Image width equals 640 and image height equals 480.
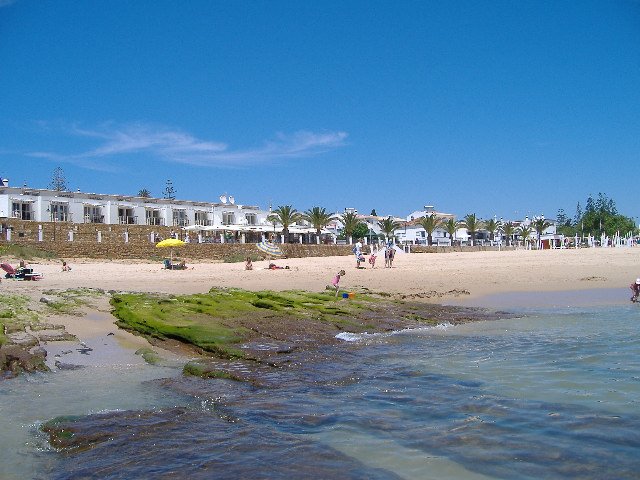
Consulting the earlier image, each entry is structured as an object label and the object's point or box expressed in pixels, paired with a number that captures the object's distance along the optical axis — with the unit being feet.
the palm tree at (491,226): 281.33
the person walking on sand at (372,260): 103.38
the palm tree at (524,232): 290.15
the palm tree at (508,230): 289.99
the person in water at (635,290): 56.24
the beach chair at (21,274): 65.10
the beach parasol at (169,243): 119.14
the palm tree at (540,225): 289.96
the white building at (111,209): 150.71
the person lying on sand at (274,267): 99.62
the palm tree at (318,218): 206.80
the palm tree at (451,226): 259.19
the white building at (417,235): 305.12
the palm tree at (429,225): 253.65
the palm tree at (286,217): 197.98
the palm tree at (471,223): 272.92
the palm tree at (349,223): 227.61
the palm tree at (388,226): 239.34
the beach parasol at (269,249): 140.87
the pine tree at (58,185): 269.83
